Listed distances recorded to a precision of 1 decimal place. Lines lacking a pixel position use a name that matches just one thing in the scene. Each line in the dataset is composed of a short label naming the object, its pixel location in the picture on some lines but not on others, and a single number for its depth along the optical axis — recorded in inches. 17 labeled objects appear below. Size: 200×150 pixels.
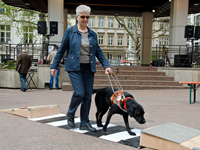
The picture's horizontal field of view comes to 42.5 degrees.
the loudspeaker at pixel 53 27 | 545.9
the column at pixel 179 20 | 643.5
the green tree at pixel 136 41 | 1374.3
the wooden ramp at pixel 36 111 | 213.5
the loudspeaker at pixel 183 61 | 576.4
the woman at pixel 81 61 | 169.8
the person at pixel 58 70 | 470.3
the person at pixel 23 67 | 448.4
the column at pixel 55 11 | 618.8
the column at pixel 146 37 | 829.2
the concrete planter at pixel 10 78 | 494.9
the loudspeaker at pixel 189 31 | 596.4
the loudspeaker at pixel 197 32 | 596.3
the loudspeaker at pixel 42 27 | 536.4
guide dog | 148.2
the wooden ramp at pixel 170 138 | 125.6
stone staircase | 477.7
